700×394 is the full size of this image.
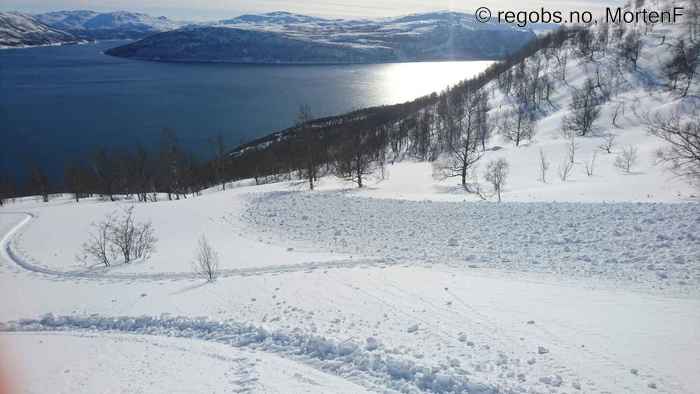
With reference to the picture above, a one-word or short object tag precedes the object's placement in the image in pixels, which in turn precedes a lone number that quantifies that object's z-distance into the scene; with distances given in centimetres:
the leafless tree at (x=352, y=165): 3597
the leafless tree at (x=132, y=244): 1859
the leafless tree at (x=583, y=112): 5759
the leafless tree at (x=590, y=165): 3601
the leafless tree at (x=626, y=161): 3478
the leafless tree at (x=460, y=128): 4068
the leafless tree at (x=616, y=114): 5848
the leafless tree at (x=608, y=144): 4564
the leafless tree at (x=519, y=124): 6178
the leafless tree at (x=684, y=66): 6216
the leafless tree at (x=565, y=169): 3541
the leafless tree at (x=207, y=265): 1494
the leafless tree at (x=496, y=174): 3135
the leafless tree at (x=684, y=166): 1634
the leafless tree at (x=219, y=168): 5825
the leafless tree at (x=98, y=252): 1845
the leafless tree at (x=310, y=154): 3569
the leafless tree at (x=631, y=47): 7644
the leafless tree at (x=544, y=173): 3578
